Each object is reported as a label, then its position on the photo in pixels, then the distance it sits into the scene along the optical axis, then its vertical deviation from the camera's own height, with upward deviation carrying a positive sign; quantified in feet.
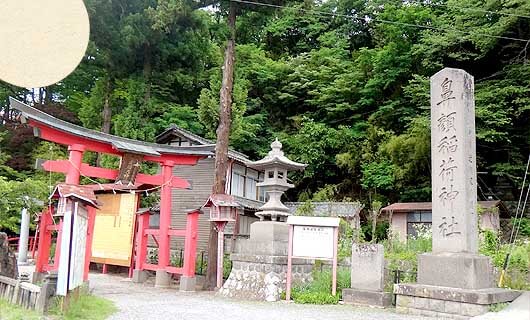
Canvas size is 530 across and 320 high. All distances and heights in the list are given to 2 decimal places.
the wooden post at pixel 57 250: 33.43 -1.33
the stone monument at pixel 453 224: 26.68 +1.68
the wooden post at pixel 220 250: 40.65 -0.89
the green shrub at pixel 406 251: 38.14 -0.21
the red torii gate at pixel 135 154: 36.60 +6.16
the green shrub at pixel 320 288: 33.12 -3.37
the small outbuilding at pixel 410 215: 65.49 +5.21
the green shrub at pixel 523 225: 63.75 +4.01
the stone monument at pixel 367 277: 32.01 -2.16
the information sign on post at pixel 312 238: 34.94 +0.49
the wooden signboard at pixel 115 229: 48.33 +0.65
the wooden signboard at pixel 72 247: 22.56 -0.71
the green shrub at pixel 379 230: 72.90 +2.78
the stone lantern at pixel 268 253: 35.37 -0.86
